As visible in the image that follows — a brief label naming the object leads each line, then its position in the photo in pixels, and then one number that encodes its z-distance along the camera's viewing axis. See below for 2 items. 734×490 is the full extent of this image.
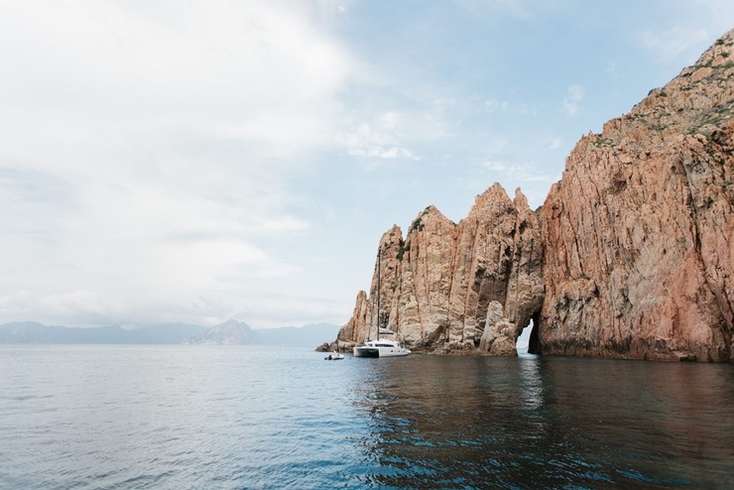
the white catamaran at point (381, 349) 91.75
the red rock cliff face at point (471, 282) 97.25
